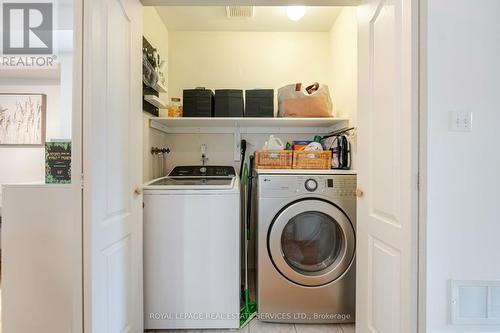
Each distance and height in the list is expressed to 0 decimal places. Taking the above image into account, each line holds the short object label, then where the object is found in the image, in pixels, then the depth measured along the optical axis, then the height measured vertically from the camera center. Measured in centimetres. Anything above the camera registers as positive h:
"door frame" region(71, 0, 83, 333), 100 -1
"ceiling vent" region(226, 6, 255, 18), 228 +138
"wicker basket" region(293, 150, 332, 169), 201 +4
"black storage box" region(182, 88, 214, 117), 227 +53
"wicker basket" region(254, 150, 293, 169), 202 +4
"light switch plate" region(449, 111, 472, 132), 110 +19
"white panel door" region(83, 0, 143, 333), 103 +0
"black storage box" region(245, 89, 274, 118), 228 +53
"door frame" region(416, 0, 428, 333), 100 -2
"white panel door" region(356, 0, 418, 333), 103 -1
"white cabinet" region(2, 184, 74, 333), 136 -50
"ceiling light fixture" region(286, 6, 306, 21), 224 +133
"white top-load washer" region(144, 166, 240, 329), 170 -58
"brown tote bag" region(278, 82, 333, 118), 222 +54
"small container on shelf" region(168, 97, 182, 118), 232 +48
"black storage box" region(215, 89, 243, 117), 227 +52
